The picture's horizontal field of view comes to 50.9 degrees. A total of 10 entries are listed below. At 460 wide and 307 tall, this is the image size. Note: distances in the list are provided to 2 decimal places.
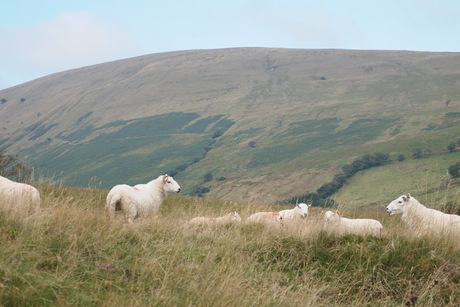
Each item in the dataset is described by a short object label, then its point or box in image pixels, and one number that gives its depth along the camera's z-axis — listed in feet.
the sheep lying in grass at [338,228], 32.96
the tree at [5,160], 163.71
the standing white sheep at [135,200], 44.42
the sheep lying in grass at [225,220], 36.31
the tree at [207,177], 539.29
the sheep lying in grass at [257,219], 38.54
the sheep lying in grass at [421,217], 36.36
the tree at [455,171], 348.02
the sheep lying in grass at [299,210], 64.18
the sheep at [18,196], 28.14
